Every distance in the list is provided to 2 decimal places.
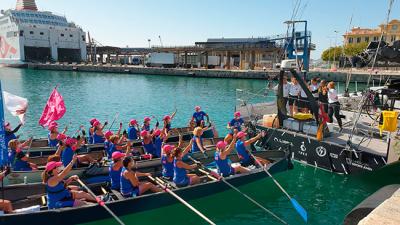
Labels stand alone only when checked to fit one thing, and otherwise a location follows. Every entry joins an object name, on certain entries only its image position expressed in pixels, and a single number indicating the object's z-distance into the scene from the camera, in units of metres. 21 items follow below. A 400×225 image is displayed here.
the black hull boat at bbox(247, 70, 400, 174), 12.41
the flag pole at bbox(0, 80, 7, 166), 9.59
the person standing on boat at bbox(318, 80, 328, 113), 15.60
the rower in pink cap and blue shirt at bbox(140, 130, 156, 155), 13.80
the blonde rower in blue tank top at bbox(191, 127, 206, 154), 14.05
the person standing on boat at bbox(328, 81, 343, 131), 15.71
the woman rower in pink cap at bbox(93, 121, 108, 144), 15.41
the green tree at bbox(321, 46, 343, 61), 81.89
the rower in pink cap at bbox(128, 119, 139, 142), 16.06
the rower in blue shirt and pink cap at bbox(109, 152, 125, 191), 10.02
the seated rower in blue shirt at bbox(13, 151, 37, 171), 12.05
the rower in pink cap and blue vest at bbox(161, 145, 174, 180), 11.07
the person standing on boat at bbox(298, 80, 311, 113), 16.30
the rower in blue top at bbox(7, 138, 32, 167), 11.86
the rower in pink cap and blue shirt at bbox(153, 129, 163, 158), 13.89
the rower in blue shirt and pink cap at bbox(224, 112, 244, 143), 16.38
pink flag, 13.89
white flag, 12.18
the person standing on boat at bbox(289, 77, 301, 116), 16.50
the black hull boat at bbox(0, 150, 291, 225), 8.67
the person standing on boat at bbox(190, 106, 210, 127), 18.72
